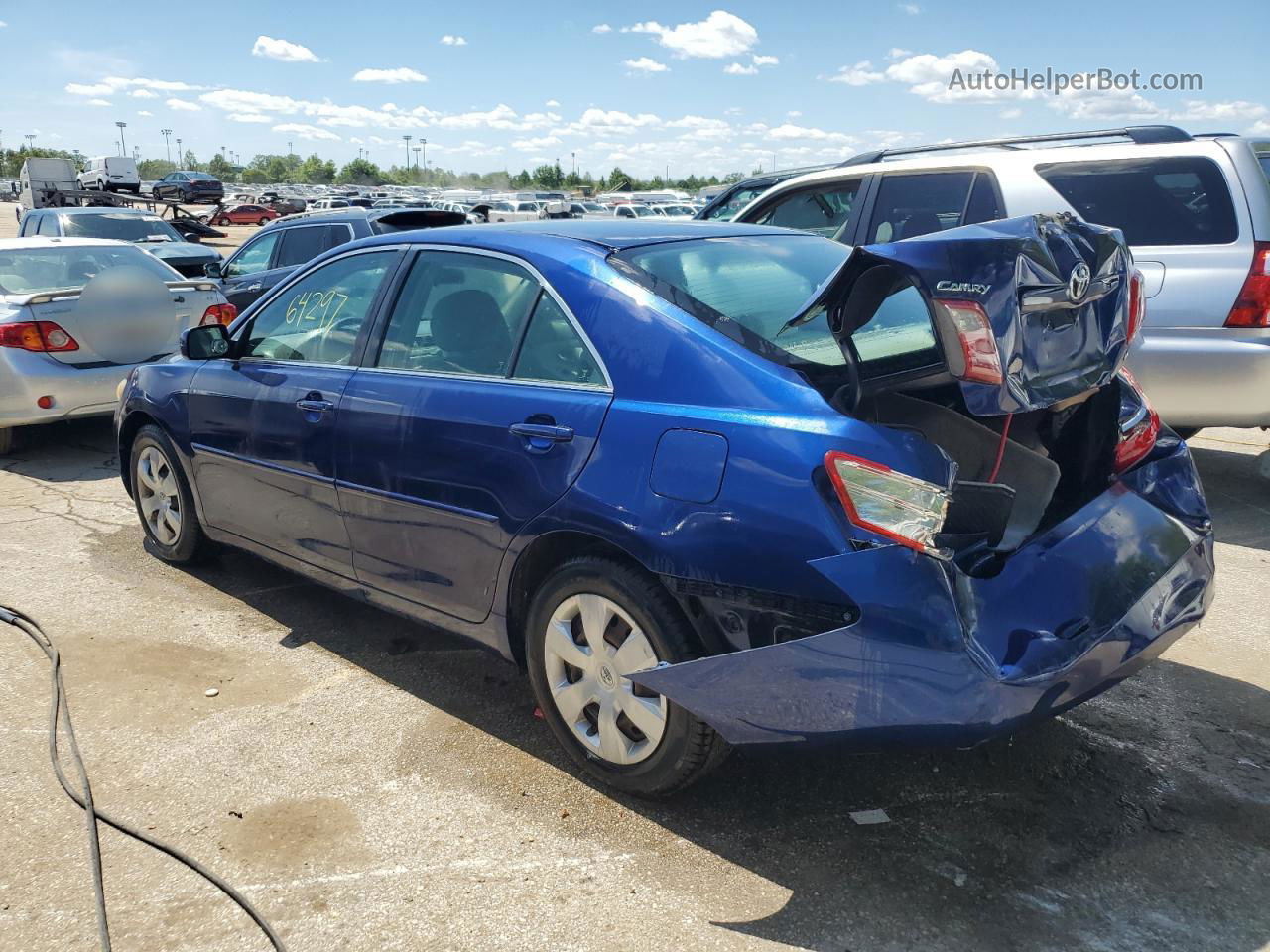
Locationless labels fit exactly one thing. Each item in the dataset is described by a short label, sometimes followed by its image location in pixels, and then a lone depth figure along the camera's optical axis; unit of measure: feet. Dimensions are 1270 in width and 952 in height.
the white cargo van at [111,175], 143.84
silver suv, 17.83
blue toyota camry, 8.18
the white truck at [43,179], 100.89
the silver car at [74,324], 23.41
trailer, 61.62
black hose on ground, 8.50
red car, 168.25
